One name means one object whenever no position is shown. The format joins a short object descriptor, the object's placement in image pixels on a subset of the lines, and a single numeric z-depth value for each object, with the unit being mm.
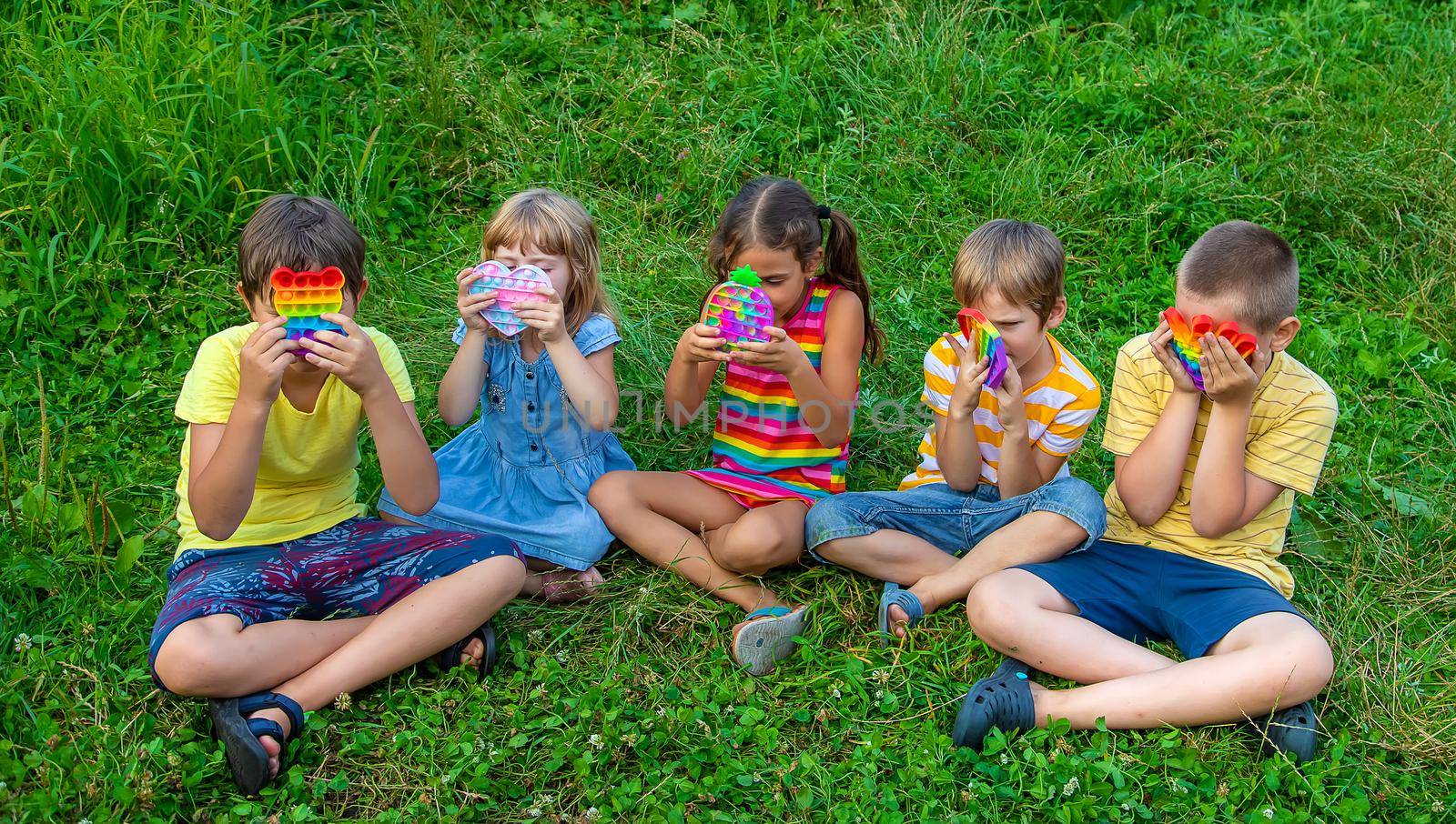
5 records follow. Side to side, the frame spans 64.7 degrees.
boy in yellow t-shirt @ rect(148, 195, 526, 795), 2504
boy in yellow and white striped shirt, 2928
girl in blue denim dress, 3070
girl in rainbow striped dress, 3041
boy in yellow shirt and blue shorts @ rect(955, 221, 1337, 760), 2551
